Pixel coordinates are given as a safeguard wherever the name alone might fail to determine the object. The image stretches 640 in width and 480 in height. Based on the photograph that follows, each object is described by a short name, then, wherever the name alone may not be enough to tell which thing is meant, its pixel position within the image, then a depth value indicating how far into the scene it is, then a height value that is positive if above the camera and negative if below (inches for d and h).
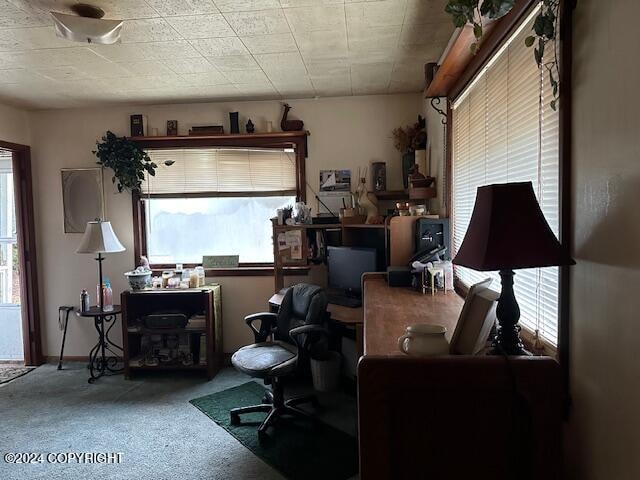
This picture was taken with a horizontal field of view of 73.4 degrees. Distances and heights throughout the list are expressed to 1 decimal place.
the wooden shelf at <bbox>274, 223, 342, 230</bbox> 139.1 -2.7
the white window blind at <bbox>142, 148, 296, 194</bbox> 154.8 +17.6
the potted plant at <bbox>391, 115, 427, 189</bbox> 137.8 +24.2
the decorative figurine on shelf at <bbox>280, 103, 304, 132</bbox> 149.7 +32.7
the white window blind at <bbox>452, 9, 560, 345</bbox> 54.3 +11.4
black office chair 104.7 -34.9
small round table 146.3 -46.1
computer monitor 127.6 -15.0
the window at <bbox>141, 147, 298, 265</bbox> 155.5 +6.9
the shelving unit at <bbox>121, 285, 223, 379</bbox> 143.6 -36.3
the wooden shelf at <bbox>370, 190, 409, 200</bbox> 143.9 +7.1
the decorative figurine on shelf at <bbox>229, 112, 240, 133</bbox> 151.5 +34.1
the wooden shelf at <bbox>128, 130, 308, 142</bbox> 149.8 +29.5
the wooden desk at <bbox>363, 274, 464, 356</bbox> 65.8 -18.7
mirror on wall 158.7 +9.7
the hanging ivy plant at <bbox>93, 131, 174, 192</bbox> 148.5 +22.0
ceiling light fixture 80.4 +37.9
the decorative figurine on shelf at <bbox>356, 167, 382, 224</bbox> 143.3 +4.8
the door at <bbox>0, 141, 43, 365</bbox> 157.9 -4.0
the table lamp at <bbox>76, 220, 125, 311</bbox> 143.6 -6.1
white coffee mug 52.1 -15.6
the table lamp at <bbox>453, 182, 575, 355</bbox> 43.8 -2.3
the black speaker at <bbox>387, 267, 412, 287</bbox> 107.9 -15.5
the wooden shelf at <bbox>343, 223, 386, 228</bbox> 128.8 -2.7
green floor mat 90.4 -52.8
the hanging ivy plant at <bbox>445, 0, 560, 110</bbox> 48.2 +22.4
